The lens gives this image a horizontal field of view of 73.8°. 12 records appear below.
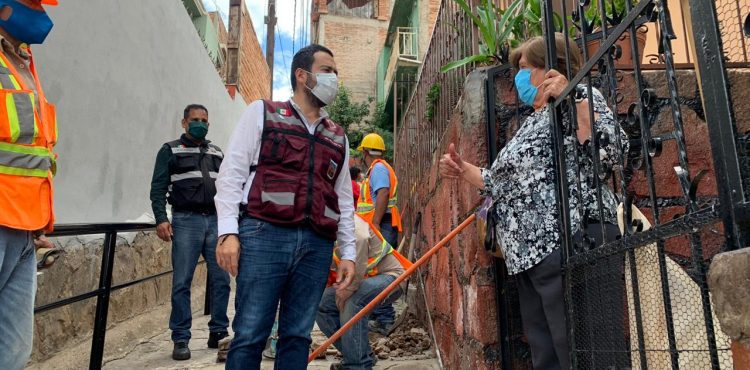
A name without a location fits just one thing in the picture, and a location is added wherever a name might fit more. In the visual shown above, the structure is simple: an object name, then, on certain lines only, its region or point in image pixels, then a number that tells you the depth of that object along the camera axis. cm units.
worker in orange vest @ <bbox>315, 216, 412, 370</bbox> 284
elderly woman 170
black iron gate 90
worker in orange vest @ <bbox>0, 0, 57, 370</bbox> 152
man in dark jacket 359
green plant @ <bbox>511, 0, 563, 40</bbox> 274
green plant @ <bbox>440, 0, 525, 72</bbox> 262
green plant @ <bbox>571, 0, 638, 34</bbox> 139
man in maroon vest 199
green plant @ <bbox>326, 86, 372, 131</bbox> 1538
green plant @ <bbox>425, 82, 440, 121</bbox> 399
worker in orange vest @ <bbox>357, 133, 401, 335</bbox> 448
